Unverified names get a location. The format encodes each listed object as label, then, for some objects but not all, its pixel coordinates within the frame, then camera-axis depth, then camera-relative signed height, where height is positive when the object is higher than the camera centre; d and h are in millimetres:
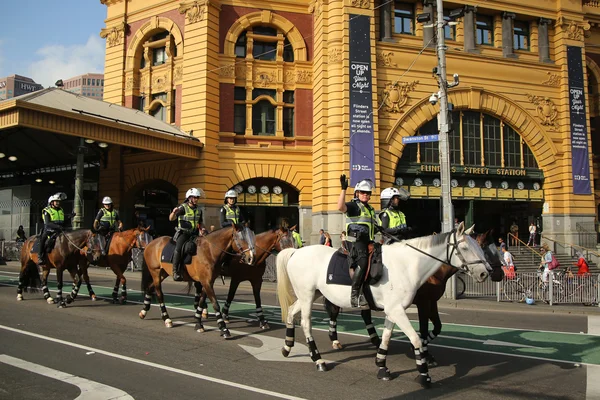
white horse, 6828 -687
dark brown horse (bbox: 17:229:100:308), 13312 -627
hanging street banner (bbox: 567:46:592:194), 31266 +7605
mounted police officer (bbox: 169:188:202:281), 10352 +231
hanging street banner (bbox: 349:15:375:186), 26250 +7594
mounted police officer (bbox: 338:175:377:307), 7148 +82
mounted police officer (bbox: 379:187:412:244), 8578 +327
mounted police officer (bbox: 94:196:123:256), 13156 +321
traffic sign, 16506 +3480
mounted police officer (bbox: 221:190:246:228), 10407 +478
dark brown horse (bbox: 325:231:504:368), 7559 -989
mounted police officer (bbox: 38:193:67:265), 13469 +357
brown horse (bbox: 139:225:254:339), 9859 -570
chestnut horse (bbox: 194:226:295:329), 10891 -680
